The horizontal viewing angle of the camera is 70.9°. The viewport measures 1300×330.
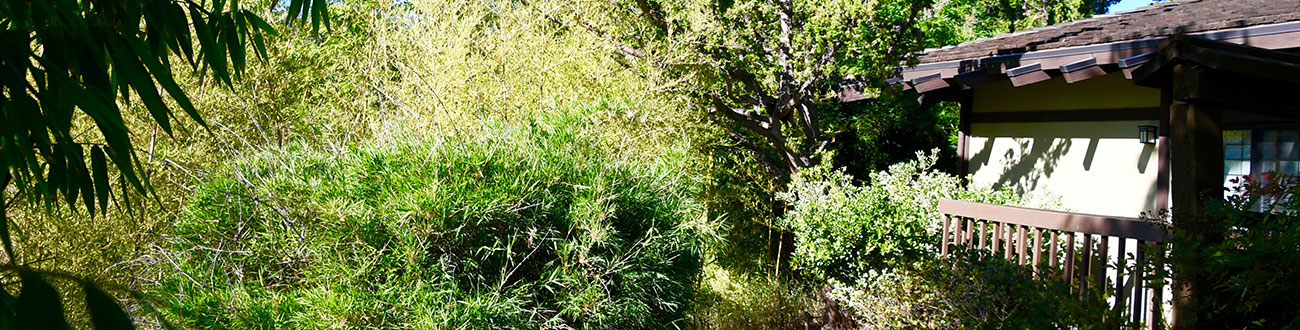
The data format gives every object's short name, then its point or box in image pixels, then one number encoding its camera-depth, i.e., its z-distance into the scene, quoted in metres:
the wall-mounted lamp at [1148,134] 5.39
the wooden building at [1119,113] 3.68
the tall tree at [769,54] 6.50
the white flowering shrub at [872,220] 5.41
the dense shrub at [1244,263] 2.81
